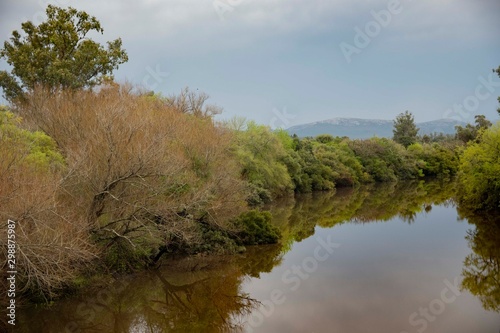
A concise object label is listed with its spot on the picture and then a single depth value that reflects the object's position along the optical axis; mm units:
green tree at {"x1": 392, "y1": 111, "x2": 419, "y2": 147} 124062
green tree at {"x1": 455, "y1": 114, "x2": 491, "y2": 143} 98688
